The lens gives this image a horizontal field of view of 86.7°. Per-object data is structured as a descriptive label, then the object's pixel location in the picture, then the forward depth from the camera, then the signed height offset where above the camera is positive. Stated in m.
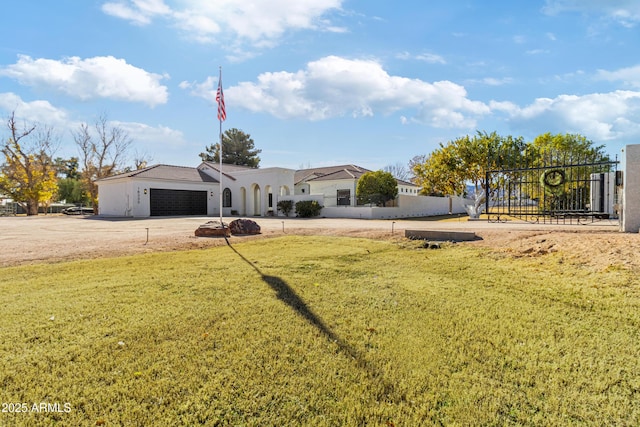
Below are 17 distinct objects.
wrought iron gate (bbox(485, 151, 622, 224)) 10.56 +0.72
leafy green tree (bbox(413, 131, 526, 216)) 23.83 +3.39
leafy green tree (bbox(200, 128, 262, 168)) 49.81 +8.53
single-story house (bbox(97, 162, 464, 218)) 26.61 +1.21
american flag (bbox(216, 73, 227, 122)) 14.95 +4.50
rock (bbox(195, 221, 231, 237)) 11.89 -0.83
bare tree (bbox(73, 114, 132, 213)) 37.31 +4.59
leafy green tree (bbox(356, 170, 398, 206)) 25.66 +1.51
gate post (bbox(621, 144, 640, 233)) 8.50 +0.43
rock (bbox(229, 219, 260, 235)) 12.83 -0.76
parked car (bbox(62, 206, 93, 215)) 36.00 -0.30
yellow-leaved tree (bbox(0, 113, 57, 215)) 32.22 +2.91
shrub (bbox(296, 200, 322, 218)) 25.31 -0.08
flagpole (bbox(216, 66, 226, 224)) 14.97 +4.65
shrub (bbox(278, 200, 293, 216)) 26.58 +0.08
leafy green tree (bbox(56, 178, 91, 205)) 50.21 +2.51
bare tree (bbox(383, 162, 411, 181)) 64.24 +6.47
